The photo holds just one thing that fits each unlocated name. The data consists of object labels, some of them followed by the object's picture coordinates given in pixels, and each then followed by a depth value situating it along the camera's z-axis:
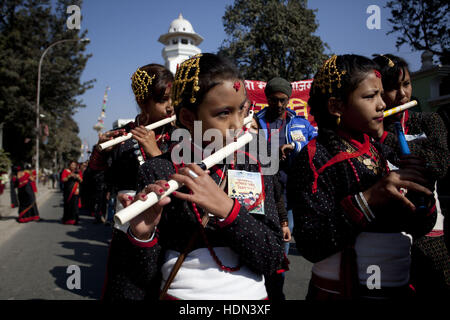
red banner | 6.11
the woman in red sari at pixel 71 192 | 10.74
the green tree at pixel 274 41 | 21.02
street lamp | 22.20
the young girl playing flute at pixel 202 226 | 1.28
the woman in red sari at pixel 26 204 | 10.88
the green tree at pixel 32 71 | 25.38
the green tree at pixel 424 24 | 15.37
